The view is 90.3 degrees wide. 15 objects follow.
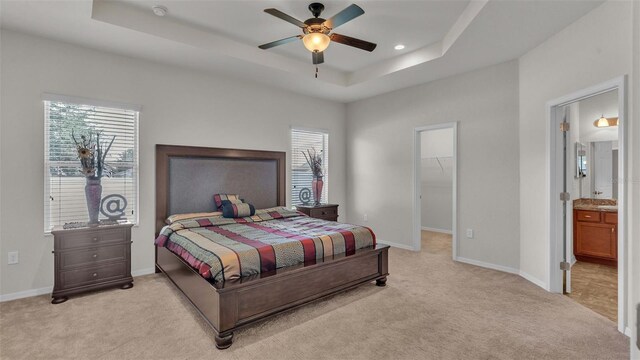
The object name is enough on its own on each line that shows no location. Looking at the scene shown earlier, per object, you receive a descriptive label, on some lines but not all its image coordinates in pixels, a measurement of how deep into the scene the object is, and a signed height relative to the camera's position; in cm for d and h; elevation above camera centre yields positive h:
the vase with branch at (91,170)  341 +10
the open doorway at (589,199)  277 -22
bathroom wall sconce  446 +85
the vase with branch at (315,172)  551 +14
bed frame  247 -81
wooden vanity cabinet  420 -75
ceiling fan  269 +135
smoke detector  314 +169
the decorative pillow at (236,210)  419 -40
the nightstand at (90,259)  317 -84
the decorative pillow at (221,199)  441 -27
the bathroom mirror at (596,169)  451 +18
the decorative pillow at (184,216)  390 -46
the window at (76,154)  346 +28
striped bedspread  261 -60
